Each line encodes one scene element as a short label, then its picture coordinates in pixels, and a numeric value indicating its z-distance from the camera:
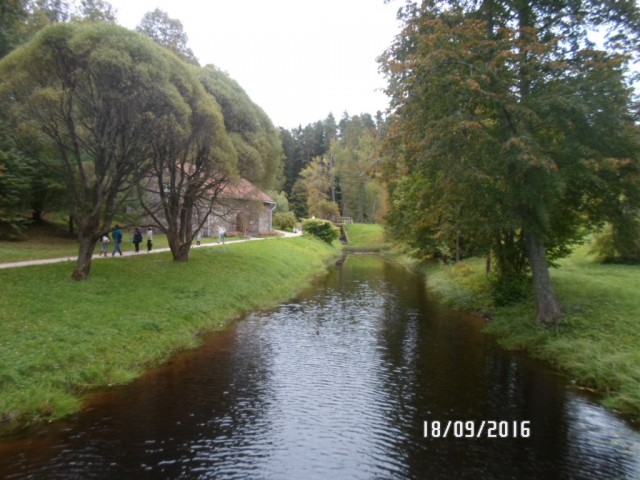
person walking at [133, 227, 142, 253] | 23.54
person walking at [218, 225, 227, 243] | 32.03
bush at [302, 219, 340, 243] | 49.28
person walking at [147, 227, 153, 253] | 24.56
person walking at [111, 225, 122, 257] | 20.94
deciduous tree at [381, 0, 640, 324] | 11.37
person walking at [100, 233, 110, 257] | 20.65
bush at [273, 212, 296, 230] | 57.56
